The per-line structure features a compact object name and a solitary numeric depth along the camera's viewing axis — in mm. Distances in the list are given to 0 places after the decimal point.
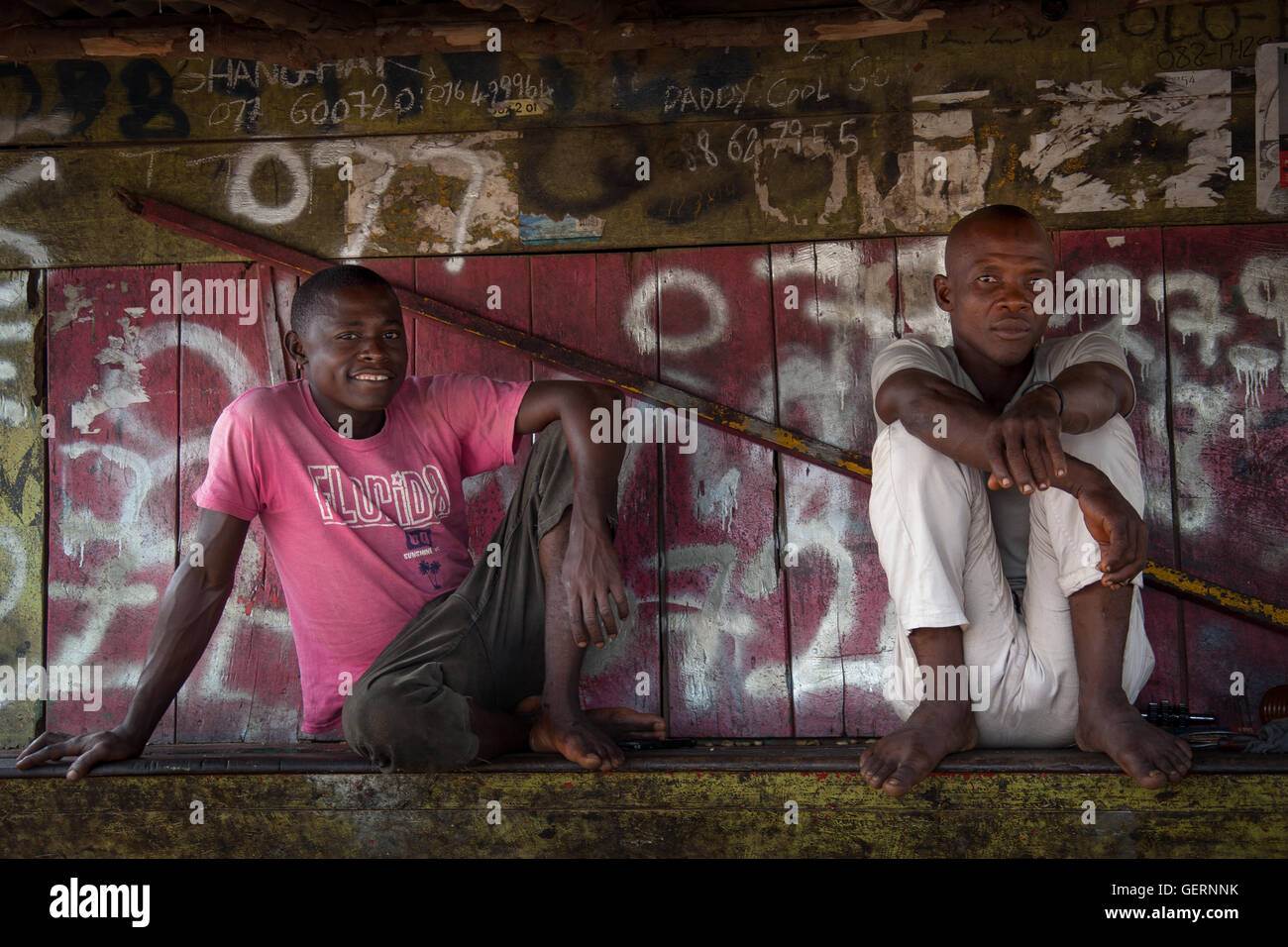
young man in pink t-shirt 2631
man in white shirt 2303
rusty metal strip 3291
